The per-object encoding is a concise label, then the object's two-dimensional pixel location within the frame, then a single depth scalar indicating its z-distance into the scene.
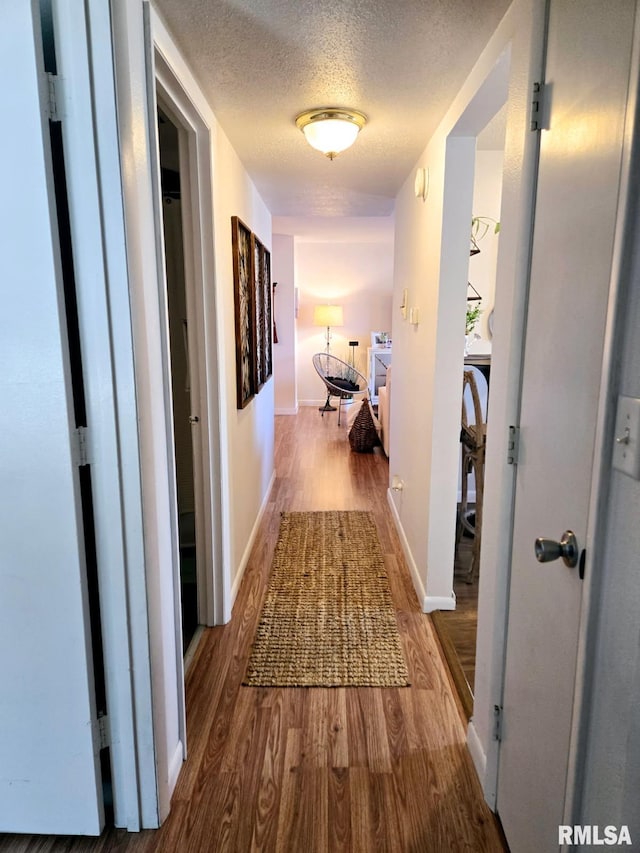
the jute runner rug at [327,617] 2.16
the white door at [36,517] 1.19
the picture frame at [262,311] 3.46
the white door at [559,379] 0.93
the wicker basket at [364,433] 5.63
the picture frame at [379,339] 8.16
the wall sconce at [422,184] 2.59
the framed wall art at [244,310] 2.74
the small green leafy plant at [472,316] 3.33
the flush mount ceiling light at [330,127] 2.13
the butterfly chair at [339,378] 7.28
